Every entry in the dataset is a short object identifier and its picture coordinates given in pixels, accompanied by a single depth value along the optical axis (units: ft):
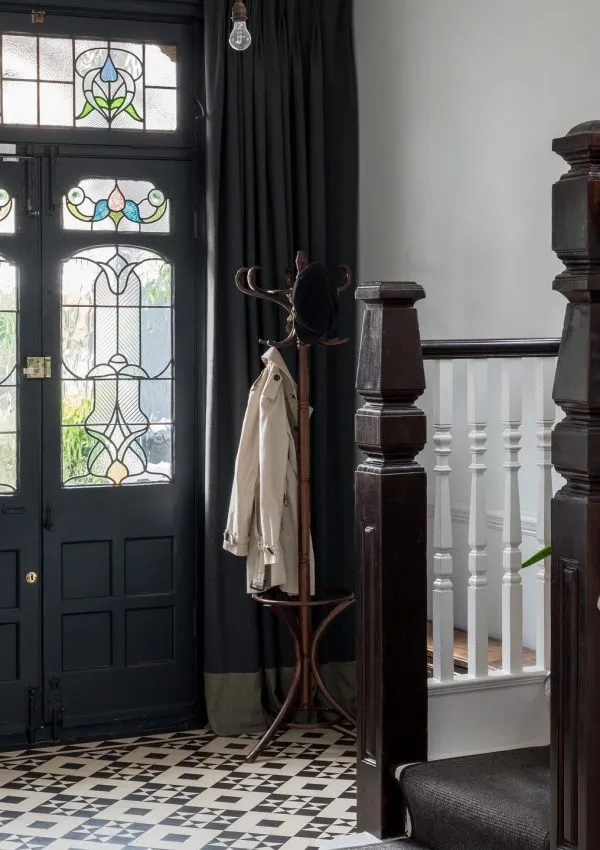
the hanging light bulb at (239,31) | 13.53
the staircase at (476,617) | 7.70
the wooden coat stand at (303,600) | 16.12
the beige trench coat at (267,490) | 15.93
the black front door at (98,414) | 17.04
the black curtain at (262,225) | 17.31
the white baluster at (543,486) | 11.23
